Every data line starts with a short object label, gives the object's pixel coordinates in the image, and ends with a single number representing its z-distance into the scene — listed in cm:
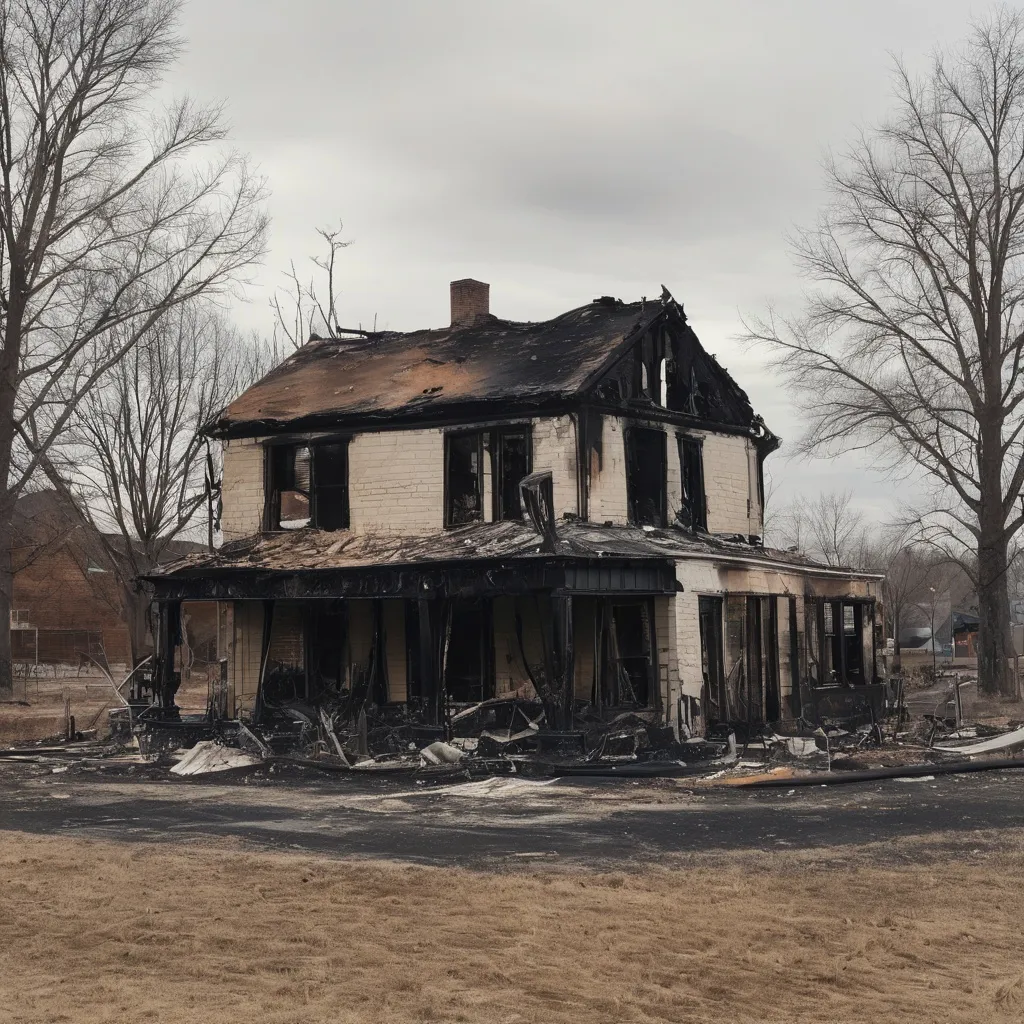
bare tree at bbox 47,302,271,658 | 3753
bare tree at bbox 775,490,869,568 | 8206
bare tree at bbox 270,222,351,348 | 4791
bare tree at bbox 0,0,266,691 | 3347
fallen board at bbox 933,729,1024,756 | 2150
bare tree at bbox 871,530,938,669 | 4713
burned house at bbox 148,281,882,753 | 2205
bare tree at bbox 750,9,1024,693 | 3341
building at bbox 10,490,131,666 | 5431
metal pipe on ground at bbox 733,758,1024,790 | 1778
